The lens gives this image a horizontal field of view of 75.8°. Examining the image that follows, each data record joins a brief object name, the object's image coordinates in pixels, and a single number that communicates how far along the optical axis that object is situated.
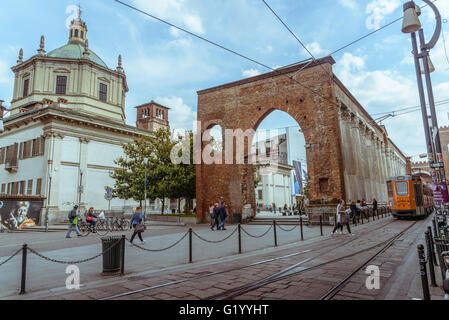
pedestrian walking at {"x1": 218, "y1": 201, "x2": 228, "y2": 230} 15.95
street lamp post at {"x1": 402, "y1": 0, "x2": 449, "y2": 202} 6.50
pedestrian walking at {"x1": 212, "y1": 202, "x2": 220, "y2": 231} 16.19
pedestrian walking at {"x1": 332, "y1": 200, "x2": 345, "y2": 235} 12.27
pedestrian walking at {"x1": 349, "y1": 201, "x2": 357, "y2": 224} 16.87
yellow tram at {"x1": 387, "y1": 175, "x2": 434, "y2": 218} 19.41
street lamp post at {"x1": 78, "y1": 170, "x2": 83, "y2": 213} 25.25
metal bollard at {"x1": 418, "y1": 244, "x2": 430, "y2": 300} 3.58
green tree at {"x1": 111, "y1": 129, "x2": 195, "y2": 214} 23.58
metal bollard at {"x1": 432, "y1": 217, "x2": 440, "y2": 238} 6.86
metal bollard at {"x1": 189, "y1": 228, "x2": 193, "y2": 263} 7.14
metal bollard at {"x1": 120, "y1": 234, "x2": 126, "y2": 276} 5.95
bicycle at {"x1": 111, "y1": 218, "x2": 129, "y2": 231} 18.31
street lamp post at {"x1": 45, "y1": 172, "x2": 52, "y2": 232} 26.30
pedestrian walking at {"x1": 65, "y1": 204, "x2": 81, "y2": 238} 14.65
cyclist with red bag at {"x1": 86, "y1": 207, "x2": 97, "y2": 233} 16.48
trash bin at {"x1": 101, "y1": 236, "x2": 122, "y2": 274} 6.02
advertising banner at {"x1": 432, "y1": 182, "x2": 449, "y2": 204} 6.41
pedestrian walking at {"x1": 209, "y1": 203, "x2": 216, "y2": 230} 16.17
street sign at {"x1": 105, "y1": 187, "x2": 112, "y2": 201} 21.39
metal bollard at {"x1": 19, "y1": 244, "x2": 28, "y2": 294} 4.75
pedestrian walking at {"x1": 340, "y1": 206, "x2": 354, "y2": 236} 12.22
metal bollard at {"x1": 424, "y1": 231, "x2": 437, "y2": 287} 4.41
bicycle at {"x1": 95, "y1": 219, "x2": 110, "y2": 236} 17.61
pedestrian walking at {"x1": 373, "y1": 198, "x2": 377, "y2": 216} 22.66
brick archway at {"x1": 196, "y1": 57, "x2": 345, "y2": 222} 17.42
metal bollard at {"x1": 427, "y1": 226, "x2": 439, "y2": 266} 5.15
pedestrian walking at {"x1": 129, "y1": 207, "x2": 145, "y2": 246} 10.56
